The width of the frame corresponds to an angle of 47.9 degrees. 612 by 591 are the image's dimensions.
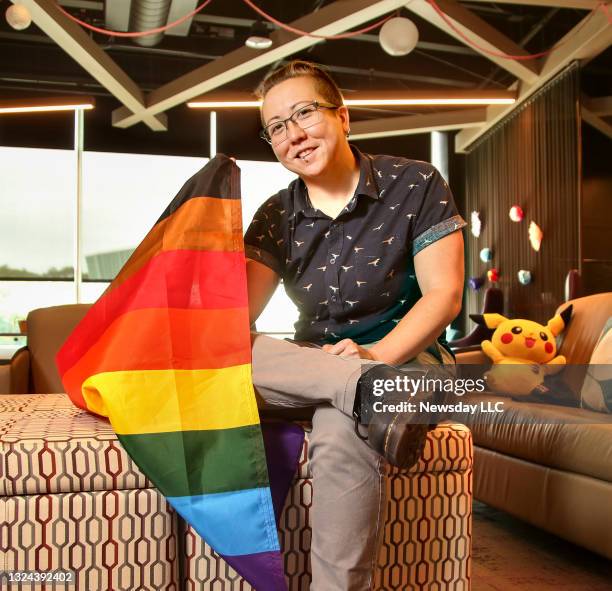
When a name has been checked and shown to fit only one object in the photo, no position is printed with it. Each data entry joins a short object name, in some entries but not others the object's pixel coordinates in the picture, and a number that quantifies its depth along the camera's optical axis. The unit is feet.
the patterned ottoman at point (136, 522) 4.31
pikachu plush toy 9.55
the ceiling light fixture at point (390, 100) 21.29
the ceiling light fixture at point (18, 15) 15.33
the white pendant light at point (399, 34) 15.51
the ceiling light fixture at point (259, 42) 18.16
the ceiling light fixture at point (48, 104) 21.77
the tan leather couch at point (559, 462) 6.60
